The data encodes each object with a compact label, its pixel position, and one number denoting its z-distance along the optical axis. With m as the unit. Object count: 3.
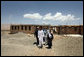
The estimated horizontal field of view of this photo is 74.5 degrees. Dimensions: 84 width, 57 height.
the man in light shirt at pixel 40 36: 4.99
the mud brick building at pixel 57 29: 11.18
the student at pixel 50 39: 4.84
